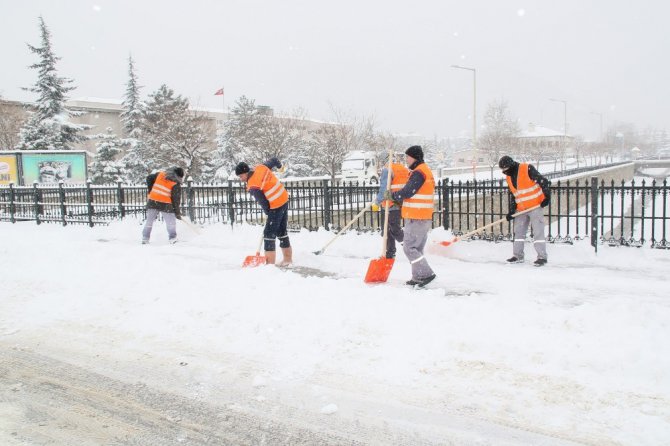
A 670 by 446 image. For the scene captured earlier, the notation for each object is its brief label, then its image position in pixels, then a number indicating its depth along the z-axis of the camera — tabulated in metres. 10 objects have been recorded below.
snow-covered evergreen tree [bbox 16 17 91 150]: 34.31
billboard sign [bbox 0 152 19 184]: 20.75
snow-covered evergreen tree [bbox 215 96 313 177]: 35.06
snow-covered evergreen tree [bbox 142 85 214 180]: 35.09
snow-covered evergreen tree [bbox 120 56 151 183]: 38.97
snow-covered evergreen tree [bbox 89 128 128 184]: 36.00
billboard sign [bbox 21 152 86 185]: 20.77
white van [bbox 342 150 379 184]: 31.86
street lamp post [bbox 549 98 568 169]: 56.62
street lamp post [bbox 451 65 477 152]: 35.22
